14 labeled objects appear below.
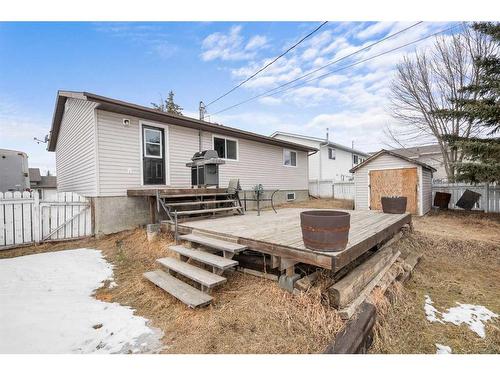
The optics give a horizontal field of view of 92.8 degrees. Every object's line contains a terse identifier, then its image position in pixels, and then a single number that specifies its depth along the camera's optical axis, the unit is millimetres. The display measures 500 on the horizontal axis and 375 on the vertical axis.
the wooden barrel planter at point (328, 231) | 2479
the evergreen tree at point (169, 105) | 22078
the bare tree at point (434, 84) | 11766
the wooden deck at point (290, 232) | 2584
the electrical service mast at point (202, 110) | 17694
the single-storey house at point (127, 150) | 6094
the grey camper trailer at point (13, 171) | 9156
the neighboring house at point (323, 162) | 16722
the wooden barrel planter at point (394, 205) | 5590
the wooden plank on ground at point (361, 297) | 2363
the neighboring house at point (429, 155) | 24281
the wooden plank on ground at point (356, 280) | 2471
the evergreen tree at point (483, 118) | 7055
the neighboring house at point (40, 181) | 25488
